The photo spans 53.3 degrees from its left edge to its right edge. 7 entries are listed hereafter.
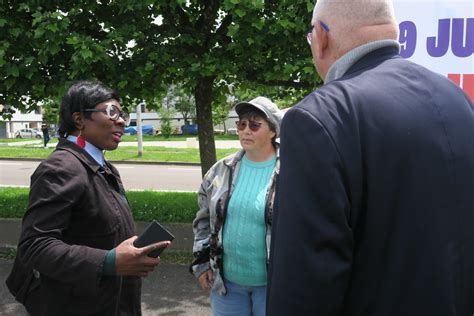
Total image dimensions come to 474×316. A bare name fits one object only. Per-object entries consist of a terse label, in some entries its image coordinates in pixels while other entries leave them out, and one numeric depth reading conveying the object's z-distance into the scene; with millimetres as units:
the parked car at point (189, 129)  52981
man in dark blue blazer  1090
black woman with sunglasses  1825
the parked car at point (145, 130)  55294
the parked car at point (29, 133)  49919
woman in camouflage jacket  2652
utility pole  18672
